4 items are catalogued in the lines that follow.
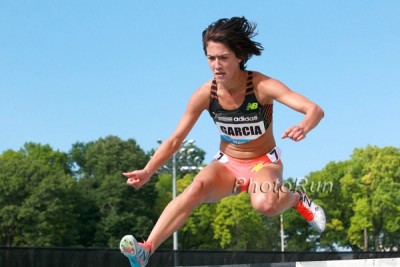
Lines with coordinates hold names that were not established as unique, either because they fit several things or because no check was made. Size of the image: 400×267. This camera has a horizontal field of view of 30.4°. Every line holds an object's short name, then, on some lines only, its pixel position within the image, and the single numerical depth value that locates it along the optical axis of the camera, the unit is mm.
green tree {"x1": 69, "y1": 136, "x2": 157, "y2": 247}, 52469
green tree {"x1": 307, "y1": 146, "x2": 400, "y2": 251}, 50031
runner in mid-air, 6621
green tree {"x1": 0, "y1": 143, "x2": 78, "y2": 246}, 48188
